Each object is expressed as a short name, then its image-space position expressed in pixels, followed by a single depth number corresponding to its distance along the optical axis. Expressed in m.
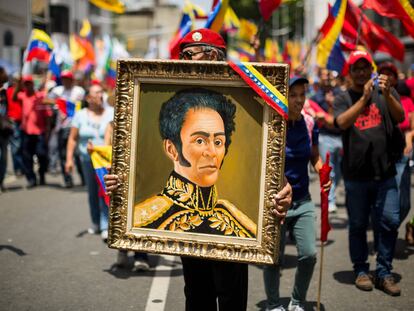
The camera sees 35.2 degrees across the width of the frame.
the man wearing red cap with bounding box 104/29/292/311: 3.50
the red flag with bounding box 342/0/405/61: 8.82
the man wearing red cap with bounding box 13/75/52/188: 13.20
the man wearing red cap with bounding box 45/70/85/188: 13.44
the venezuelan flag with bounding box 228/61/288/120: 3.20
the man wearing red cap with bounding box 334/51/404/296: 5.74
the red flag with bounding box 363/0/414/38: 6.67
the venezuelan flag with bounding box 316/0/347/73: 8.57
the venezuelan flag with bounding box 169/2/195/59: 11.46
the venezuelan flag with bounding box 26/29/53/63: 11.81
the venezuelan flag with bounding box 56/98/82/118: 9.85
